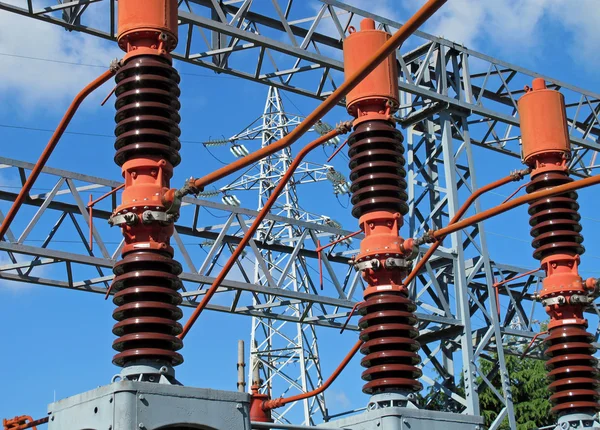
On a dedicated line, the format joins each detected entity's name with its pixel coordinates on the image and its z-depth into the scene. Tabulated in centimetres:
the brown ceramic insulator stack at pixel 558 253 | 1220
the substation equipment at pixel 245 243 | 752
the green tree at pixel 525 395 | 4222
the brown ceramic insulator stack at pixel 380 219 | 991
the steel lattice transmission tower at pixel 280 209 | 3656
